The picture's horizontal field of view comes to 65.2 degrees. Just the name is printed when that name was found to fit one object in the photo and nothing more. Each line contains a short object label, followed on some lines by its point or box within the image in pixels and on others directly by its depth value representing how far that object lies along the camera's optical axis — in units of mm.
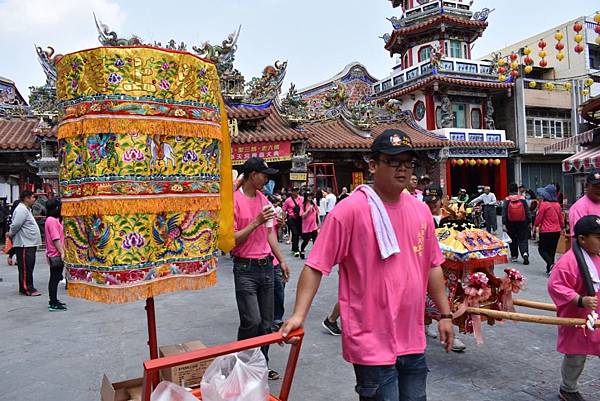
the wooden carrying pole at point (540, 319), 3016
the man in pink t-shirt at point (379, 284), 2271
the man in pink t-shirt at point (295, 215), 11568
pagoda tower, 20969
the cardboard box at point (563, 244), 10462
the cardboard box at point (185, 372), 2804
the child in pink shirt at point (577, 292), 3262
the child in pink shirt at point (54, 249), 6699
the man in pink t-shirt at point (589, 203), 4246
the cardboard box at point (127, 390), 2900
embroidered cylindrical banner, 2500
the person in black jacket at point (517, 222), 9883
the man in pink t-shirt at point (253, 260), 3748
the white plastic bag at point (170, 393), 2270
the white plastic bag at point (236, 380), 2354
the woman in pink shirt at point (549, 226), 8688
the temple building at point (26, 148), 13500
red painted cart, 2035
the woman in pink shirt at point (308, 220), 10914
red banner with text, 15281
